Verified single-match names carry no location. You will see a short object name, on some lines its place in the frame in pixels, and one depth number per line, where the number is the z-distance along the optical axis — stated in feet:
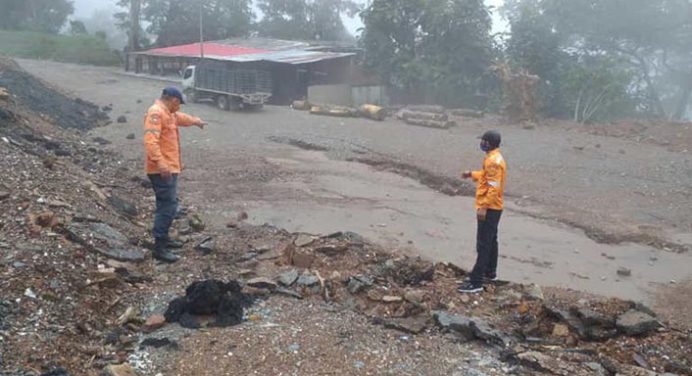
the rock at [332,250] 24.14
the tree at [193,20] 145.89
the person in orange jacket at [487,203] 22.38
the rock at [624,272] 29.99
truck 81.35
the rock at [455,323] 17.67
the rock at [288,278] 20.35
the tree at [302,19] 150.61
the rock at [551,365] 15.58
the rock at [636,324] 18.45
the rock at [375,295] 20.07
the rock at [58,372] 13.64
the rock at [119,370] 14.09
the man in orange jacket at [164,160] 22.33
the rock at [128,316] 17.07
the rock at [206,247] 24.34
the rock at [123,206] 29.09
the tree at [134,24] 136.98
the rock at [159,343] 15.67
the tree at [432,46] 95.30
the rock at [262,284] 19.81
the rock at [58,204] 23.76
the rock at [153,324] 16.72
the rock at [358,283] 20.65
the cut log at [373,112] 79.82
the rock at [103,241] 21.20
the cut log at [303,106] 86.89
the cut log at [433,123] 74.43
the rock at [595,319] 18.81
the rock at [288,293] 19.51
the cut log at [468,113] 84.48
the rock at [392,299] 19.81
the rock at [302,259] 22.72
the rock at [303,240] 24.77
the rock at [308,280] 20.39
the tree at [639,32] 89.71
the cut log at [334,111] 81.15
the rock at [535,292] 21.46
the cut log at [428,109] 82.38
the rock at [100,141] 52.35
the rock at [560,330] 18.51
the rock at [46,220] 21.38
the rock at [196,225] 28.45
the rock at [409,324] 17.69
